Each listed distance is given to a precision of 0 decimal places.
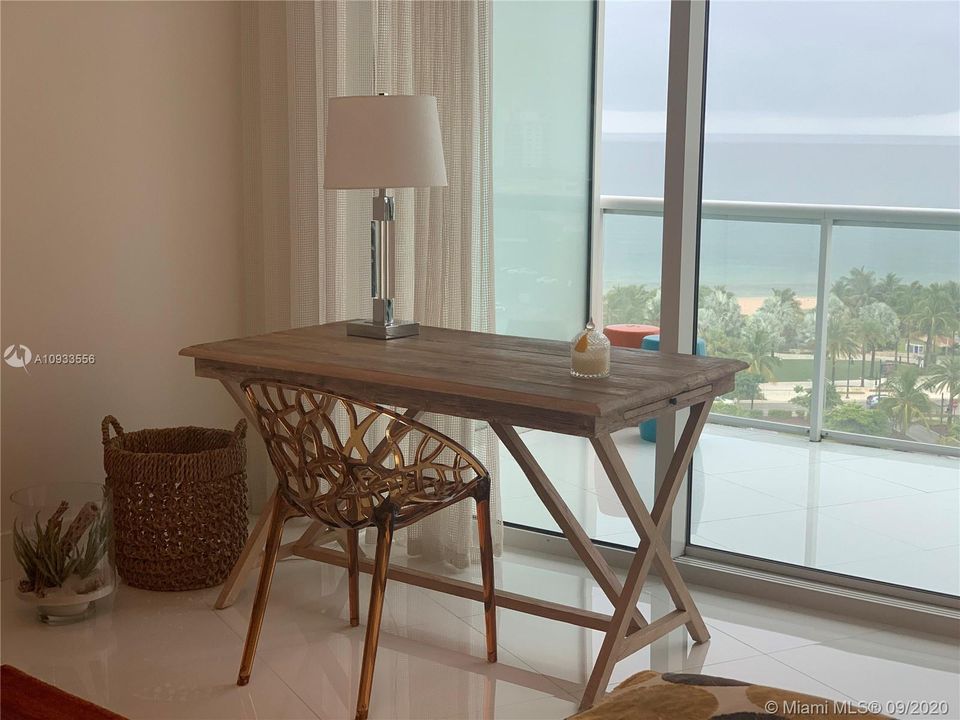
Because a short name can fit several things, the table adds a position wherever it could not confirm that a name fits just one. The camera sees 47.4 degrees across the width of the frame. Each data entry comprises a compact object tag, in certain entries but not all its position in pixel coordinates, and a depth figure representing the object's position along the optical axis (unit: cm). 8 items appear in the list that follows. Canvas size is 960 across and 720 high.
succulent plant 287
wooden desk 227
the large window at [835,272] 289
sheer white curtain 322
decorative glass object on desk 237
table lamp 274
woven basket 308
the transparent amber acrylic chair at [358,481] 234
